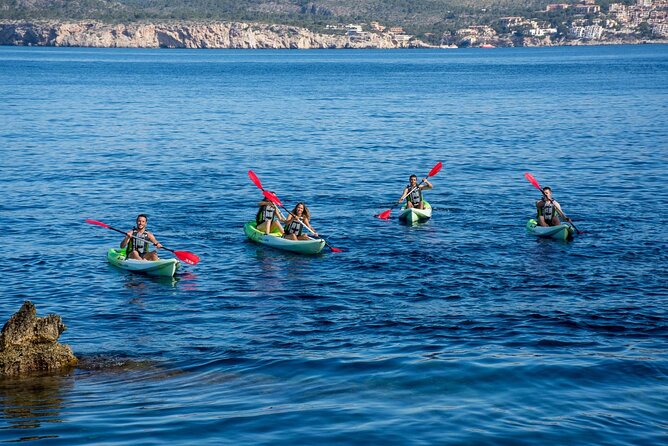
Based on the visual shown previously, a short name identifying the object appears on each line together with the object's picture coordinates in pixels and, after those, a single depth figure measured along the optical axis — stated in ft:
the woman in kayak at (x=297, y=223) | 81.57
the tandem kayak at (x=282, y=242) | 79.29
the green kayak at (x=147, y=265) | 71.92
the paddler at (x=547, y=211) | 85.25
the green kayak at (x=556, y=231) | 82.61
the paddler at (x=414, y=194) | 95.20
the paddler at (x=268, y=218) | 84.33
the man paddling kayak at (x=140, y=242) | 74.64
